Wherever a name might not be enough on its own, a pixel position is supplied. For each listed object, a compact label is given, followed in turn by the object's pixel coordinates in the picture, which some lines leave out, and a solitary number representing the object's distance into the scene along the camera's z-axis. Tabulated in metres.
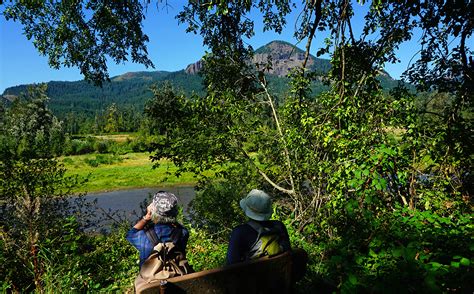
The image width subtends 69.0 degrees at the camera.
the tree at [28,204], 4.99
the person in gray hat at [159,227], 3.02
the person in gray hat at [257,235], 2.79
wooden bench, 2.11
